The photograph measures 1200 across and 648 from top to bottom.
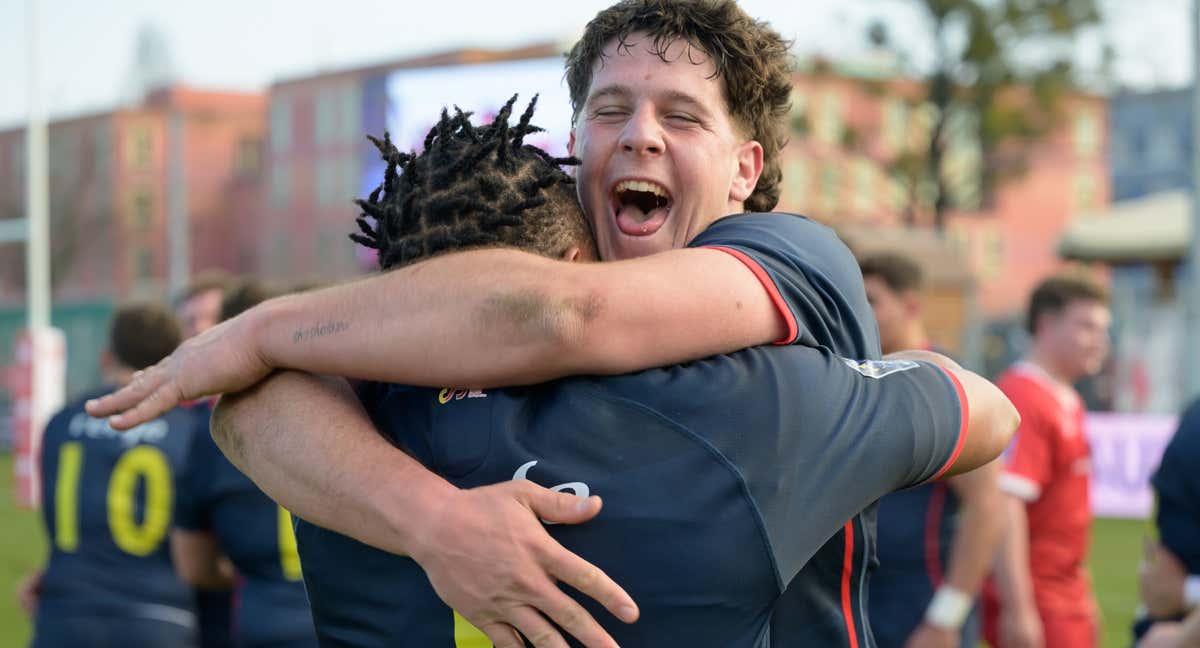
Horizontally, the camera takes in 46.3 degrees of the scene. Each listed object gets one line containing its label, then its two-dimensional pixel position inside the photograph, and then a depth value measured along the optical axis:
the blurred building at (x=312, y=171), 47.97
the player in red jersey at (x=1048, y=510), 5.63
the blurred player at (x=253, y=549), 5.20
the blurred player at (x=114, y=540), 5.70
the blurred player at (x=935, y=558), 5.21
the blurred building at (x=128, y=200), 43.22
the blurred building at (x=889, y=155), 29.11
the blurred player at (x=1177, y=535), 4.14
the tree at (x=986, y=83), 27.33
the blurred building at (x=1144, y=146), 47.88
